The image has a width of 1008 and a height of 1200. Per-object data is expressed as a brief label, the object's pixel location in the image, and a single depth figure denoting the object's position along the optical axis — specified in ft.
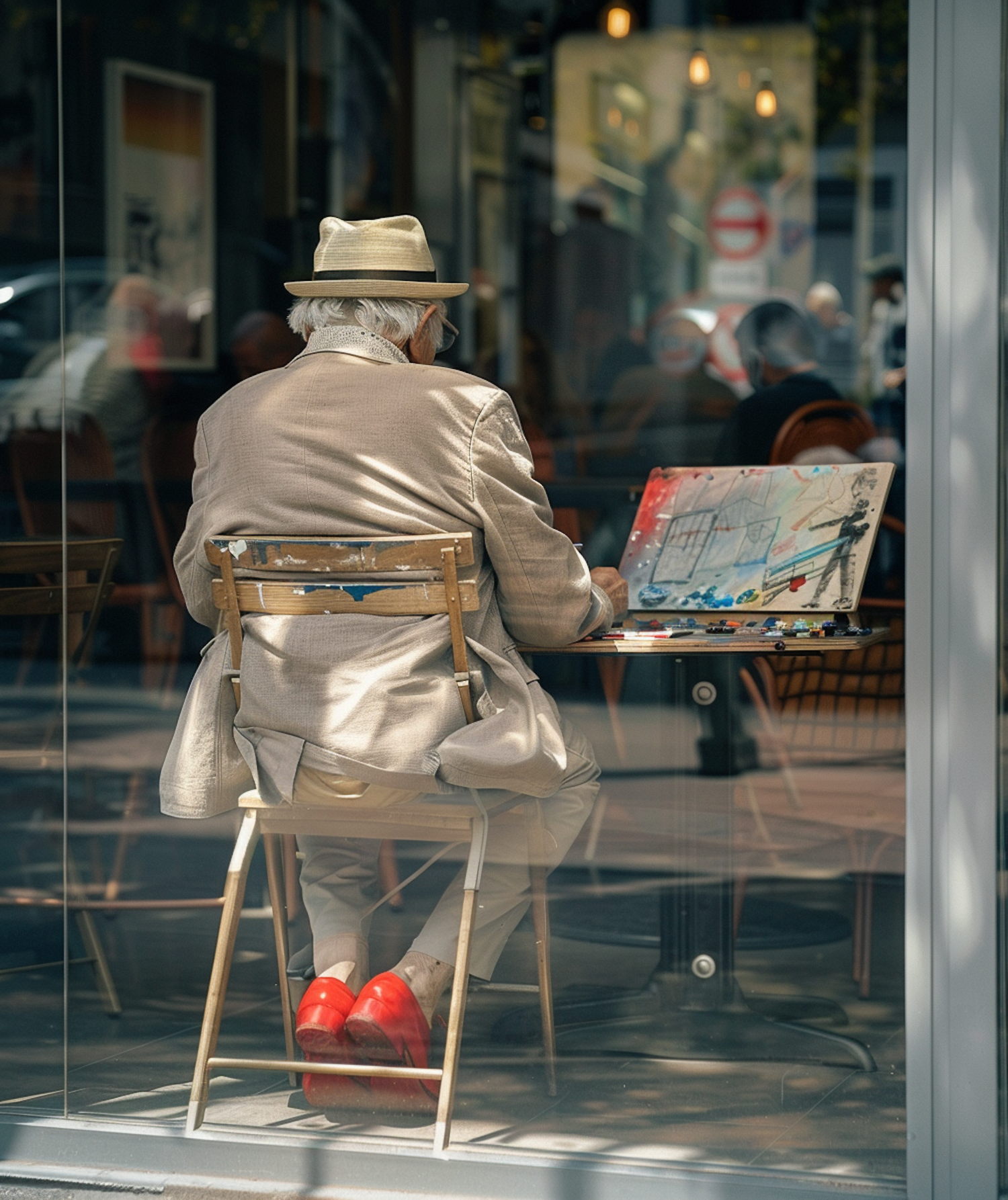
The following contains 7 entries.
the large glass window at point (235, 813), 10.12
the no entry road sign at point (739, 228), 42.93
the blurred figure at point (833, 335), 41.37
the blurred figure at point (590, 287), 40.22
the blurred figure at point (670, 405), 31.91
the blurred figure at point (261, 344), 20.98
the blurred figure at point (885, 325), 35.22
